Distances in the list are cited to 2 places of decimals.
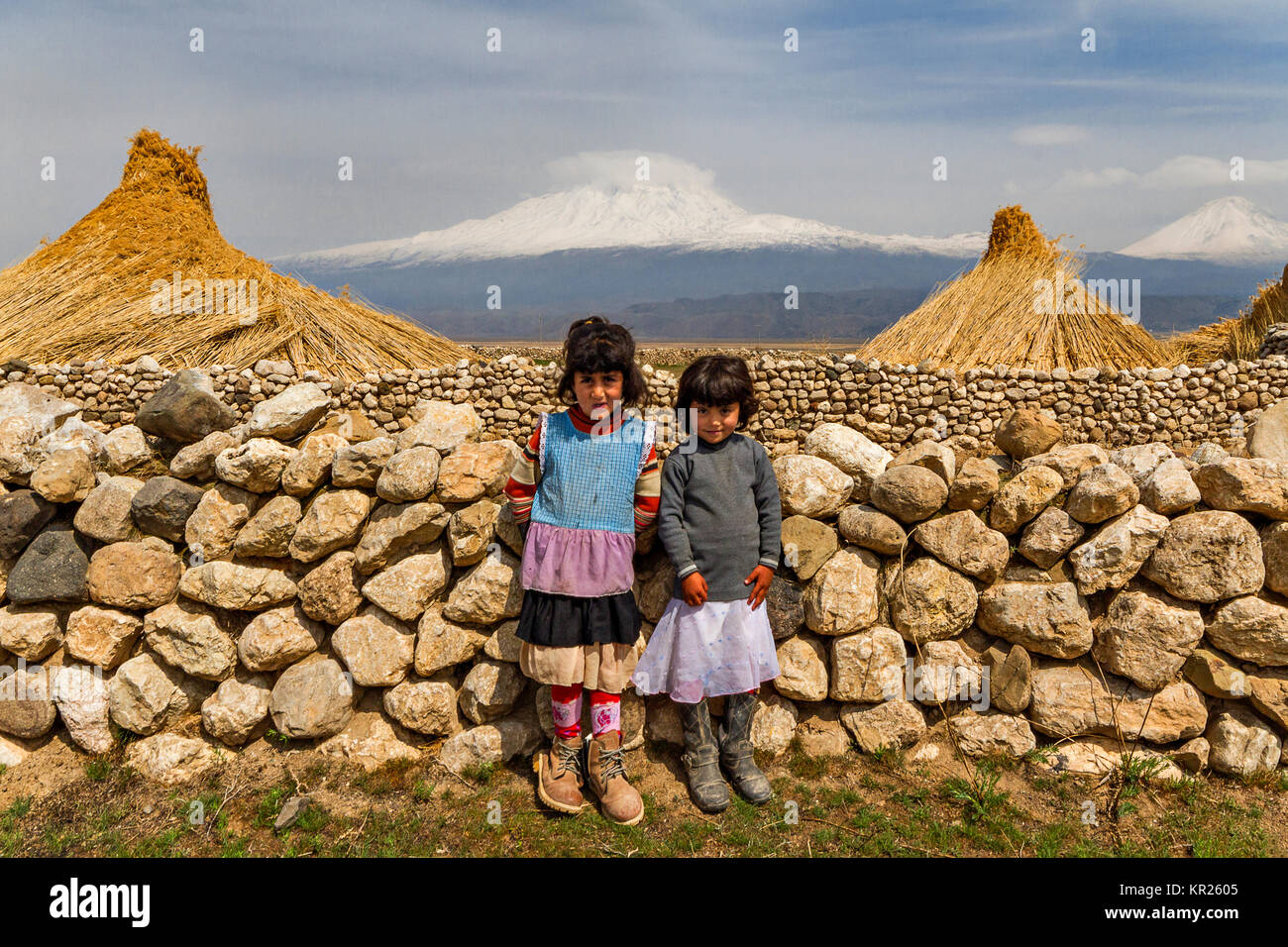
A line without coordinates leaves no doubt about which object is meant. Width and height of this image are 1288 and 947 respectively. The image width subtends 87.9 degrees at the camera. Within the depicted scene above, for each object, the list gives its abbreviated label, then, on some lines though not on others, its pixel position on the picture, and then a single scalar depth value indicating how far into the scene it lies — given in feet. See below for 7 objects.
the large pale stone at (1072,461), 10.73
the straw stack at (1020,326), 28.22
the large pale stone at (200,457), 11.62
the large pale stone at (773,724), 10.78
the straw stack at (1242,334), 32.01
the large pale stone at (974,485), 10.50
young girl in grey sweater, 9.20
